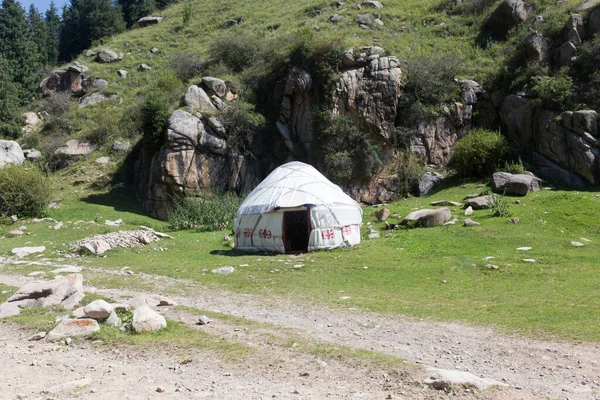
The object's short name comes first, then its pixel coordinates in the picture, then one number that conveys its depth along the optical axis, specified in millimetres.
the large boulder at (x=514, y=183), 21469
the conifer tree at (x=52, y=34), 60656
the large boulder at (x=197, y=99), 28891
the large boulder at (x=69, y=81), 44469
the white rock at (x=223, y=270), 13633
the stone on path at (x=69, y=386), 5114
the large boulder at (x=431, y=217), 18844
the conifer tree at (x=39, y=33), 57688
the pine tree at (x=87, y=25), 60656
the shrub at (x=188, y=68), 37125
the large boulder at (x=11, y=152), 33469
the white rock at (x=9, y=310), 8648
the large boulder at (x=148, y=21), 60312
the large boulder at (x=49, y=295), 9102
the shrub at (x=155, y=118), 28297
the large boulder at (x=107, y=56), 49062
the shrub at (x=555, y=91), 24625
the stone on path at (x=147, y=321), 7309
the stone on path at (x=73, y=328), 7199
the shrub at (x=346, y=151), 27109
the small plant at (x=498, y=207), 19000
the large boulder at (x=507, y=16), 32594
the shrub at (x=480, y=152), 24781
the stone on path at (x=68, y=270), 13784
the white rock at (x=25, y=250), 17320
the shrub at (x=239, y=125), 28750
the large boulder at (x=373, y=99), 27766
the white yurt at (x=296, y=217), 17281
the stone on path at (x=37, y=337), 7176
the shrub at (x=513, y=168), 23547
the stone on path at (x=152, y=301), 9148
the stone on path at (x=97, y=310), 7754
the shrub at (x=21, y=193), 25328
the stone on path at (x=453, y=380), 5188
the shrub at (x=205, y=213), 24016
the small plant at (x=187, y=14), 55972
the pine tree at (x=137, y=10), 65438
